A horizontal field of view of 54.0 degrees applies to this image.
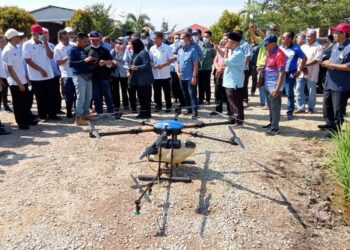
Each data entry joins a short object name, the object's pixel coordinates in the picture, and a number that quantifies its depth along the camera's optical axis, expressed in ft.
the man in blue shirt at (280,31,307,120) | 23.52
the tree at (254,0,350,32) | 52.39
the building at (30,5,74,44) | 93.73
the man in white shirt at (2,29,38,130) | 21.30
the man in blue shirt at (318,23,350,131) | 19.06
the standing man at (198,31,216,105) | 29.53
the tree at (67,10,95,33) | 89.40
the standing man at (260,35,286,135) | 19.52
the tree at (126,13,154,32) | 105.50
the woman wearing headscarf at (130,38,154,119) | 23.97
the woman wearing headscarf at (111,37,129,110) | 27.94
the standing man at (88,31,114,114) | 23.40
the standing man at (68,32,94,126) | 22.65
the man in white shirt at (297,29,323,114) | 24.94
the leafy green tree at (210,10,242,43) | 97.19
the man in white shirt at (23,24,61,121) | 22.54
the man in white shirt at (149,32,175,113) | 26.12
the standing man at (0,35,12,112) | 27.03
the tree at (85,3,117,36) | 97.25
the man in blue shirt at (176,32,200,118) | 24.08
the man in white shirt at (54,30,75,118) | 24.47
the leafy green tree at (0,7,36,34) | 78.28
